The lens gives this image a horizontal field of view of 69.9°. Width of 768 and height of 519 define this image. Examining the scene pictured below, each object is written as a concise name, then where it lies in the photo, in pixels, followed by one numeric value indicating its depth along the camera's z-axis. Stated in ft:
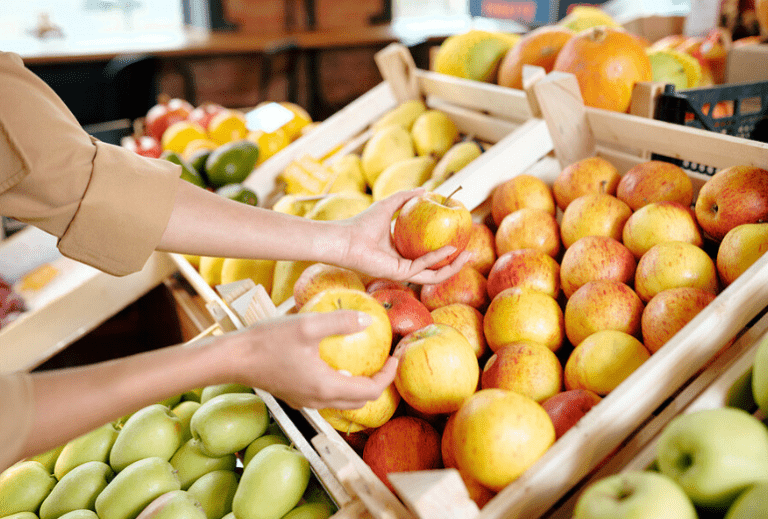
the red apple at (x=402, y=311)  3.62
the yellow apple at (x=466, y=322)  3.86
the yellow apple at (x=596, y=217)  4.15
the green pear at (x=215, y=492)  3.61
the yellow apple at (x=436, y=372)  3.11
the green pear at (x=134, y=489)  3.50
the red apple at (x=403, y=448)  3.20
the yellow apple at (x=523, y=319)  3.59
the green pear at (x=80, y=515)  3.46
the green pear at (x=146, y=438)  3.86
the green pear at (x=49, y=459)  4.21
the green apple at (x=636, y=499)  1.94
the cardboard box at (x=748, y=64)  6.84
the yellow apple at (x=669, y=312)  3.14
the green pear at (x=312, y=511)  3.35
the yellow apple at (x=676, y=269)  3.48
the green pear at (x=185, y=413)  4.21
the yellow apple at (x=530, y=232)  4.35
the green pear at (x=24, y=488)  3.79
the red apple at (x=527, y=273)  3.97
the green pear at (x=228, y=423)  3.70
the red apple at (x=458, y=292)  4.20
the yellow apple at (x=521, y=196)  4.74
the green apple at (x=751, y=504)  1.85
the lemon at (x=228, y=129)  9.00
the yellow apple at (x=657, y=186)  4.11
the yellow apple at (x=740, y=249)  3.23
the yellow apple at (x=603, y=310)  3.43
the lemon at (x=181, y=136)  8.96
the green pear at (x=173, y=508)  3.26
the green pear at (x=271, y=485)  3.34
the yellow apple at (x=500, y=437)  2.58
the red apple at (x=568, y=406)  2.92
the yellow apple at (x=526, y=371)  3.28
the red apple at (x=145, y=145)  9.04
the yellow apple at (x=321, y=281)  3.99
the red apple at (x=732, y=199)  3.55
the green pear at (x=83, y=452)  4.00
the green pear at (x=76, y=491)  3.67
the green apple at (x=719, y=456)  2.04
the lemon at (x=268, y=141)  8.40
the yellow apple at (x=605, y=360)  3.12
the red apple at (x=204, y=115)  10.10
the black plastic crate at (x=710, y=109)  4.81
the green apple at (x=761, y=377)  2.32
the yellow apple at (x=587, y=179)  4.53
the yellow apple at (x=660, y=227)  3.76
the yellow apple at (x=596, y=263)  3.76
